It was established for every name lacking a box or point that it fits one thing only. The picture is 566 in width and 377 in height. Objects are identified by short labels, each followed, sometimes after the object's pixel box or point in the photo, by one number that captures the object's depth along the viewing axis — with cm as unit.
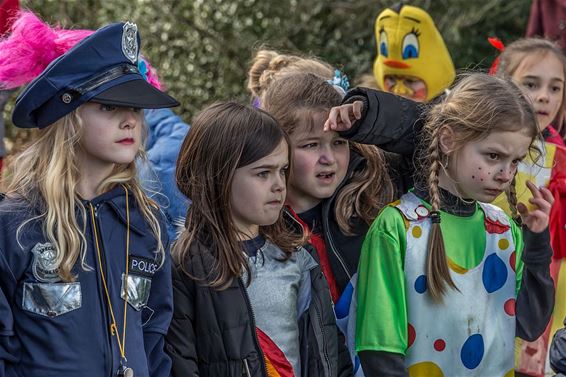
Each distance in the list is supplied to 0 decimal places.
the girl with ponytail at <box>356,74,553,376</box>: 556
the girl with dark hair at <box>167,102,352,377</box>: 542
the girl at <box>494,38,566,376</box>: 743
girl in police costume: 495
